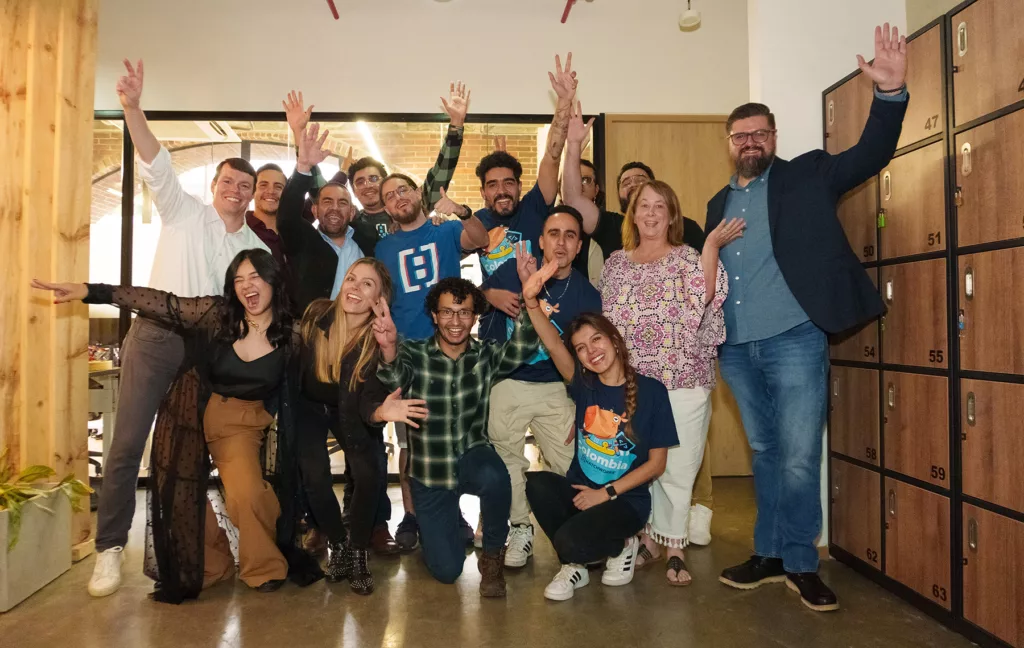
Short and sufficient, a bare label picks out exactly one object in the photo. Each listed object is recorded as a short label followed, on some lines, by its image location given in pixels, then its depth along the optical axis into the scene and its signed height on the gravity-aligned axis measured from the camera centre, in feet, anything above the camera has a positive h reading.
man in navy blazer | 8.47 +0.28
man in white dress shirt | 9.39 +0.88
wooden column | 10.02 +1.66
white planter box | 8.58 -2.93
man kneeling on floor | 9.11 -1.13
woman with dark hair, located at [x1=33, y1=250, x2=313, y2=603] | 8.91 -1.32
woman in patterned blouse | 9.20 +0.10
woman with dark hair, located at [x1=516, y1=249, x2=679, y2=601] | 8.75 -1.61
